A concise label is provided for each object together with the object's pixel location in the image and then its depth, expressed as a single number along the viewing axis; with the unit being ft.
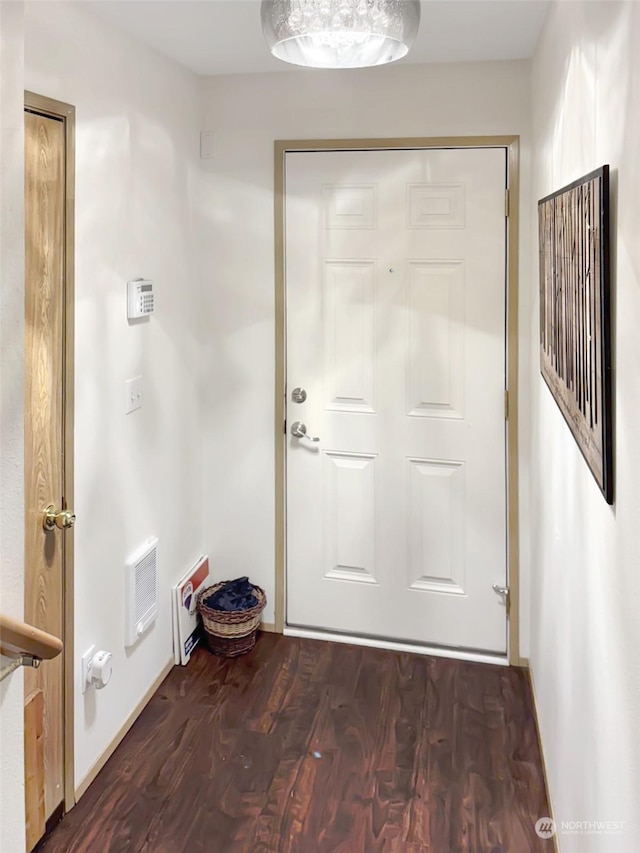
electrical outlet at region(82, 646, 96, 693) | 7.19
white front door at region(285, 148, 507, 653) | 9.23
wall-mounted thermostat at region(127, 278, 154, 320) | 7.87
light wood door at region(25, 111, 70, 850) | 6.25
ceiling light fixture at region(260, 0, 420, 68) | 4.84
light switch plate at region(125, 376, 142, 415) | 7.99
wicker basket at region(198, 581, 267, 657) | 9.61
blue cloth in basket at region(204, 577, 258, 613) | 9.80
